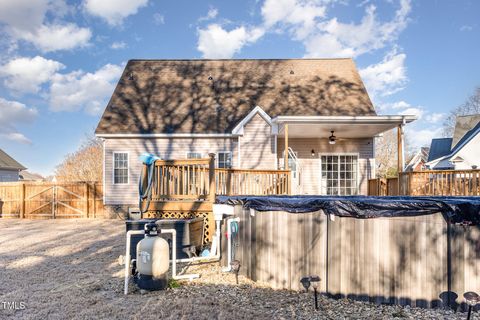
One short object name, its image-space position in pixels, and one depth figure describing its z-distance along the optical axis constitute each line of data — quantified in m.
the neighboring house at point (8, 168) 27.30
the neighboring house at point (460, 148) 17.89
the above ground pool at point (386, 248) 4.02
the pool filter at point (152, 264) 4.50
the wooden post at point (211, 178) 7.25
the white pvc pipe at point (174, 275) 4.96
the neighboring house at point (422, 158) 29.28
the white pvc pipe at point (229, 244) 5.44
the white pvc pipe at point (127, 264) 4.51
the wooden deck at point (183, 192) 7.26
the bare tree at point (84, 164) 22.08
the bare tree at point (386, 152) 25.72
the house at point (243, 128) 12.02
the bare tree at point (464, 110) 33.47
